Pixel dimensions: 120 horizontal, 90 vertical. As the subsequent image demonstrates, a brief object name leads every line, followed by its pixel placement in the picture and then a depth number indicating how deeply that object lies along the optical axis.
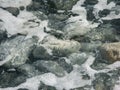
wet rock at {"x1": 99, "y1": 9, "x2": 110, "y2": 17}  5.48
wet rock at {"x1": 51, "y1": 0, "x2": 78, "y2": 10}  5.57
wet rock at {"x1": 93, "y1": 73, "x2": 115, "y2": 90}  4.01
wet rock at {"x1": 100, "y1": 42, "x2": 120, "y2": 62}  4.37
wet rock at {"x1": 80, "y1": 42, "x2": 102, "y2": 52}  4.65
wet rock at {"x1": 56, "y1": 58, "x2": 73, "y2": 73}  4.37
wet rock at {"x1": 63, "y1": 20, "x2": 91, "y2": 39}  4.96
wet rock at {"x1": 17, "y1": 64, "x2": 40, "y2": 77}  4.31
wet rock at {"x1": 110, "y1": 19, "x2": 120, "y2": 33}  5.09
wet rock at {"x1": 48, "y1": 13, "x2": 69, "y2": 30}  5.23
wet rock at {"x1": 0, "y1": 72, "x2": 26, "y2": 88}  4.18
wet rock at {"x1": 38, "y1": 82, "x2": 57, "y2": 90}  4.07
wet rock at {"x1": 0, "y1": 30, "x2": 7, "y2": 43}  4.98
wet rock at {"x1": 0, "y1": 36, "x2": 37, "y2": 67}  4.50
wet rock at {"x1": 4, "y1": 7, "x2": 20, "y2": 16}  5.53
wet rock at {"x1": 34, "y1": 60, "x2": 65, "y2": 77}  4.30
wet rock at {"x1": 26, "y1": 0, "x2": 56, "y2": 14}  5.59
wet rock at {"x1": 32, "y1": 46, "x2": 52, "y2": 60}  4.59
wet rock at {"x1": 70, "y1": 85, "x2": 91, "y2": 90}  4.04
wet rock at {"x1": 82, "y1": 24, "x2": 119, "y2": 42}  4.83
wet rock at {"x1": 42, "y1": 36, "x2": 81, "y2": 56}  4.62
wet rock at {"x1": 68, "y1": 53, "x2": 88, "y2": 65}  4.48
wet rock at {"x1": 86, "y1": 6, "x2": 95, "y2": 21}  5.43
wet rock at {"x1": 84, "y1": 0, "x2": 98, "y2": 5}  5.73
